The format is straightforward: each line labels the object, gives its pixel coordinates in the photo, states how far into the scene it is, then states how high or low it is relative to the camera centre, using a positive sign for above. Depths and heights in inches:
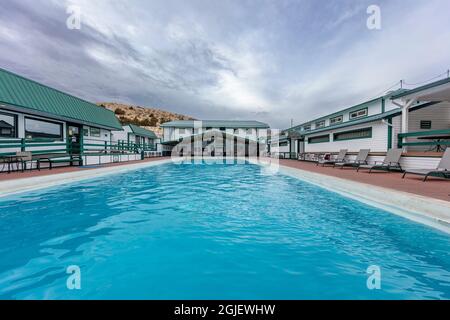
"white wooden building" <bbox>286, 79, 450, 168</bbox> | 347.8 +68.1
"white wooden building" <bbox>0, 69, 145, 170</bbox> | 378.3 +83.2
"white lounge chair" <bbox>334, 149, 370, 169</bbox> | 468.4 -5.7
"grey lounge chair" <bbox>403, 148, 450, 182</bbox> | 276.7 -18.7
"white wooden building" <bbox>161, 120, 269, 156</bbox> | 1179.9 +101.2
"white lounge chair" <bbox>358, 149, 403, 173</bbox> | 371.6 -13.3
